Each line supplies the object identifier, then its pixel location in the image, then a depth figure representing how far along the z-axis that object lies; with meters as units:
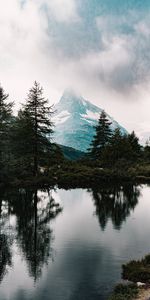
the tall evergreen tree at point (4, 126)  31.53
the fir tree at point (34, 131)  36.22
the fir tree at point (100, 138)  60.84
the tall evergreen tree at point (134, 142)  64.32
